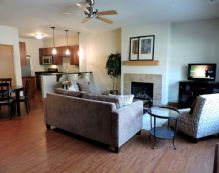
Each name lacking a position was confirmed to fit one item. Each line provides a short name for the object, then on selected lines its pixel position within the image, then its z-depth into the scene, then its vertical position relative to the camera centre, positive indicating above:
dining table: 4.48 -0.70
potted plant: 6.50 +0.11
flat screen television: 4.97 -0.14
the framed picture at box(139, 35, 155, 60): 5.63 +0.70
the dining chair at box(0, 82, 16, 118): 4.24 -0.78
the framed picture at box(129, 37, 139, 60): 5.91 +0.70
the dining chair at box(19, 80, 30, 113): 4.86 -0.86
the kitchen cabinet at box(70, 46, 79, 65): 7.78 +0.60
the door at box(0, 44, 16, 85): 6.02 +0.24
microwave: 8.84 +0.45
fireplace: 5.97 -0.83
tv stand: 4.80 -0.66
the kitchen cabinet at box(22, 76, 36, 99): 7.19 -0.75
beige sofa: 2.69 -0.87
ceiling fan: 3.39 +1.22
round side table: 2.93 -0.86
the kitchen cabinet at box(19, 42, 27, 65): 7.26 +0.68
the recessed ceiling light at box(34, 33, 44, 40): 7.25 +1.47
